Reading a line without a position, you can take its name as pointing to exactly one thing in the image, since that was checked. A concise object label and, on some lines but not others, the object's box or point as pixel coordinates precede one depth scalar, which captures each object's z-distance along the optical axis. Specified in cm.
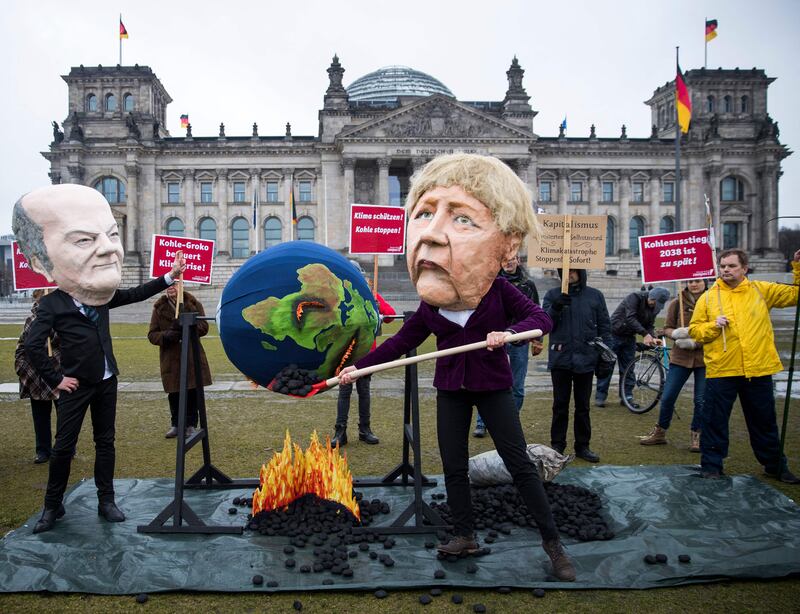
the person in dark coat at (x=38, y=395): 616
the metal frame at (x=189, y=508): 464
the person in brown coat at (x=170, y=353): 746
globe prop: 416
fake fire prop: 492
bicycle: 900
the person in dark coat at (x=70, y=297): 464
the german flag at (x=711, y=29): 4056
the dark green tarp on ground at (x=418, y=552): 394
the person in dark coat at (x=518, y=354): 745
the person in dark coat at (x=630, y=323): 905
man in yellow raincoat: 579
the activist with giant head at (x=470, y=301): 392
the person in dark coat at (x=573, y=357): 665
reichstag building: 5288
